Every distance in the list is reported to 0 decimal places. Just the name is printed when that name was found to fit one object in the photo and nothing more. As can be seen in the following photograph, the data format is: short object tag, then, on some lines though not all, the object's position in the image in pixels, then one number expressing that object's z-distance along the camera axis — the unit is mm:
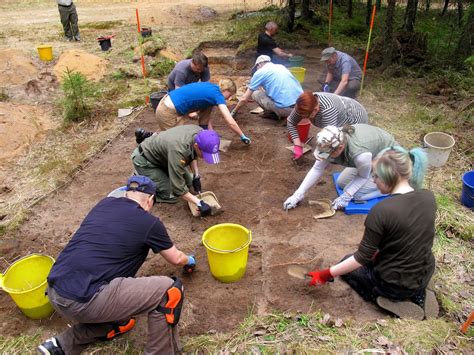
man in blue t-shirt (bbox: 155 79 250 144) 4723
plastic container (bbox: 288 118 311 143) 5031
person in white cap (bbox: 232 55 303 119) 5484
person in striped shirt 4027
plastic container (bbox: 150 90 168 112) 6371
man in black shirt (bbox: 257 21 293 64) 7557
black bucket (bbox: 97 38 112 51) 10335
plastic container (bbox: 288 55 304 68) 7963
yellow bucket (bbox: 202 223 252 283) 3010
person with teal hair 2436
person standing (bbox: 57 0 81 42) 11377
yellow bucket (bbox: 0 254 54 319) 2830
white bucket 4652
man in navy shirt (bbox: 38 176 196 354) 2311
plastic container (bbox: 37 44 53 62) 9539
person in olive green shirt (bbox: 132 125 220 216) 3504
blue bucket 3963
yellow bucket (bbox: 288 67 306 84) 6991
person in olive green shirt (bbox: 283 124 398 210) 3436
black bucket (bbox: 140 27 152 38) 11047
